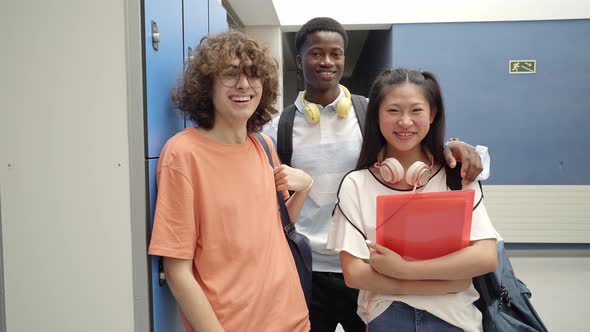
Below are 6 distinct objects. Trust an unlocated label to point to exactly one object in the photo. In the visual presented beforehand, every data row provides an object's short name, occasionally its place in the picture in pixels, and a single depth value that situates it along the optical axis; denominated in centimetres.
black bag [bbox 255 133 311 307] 139
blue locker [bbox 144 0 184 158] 119
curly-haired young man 109
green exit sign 492
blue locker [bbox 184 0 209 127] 162
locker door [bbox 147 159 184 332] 119
